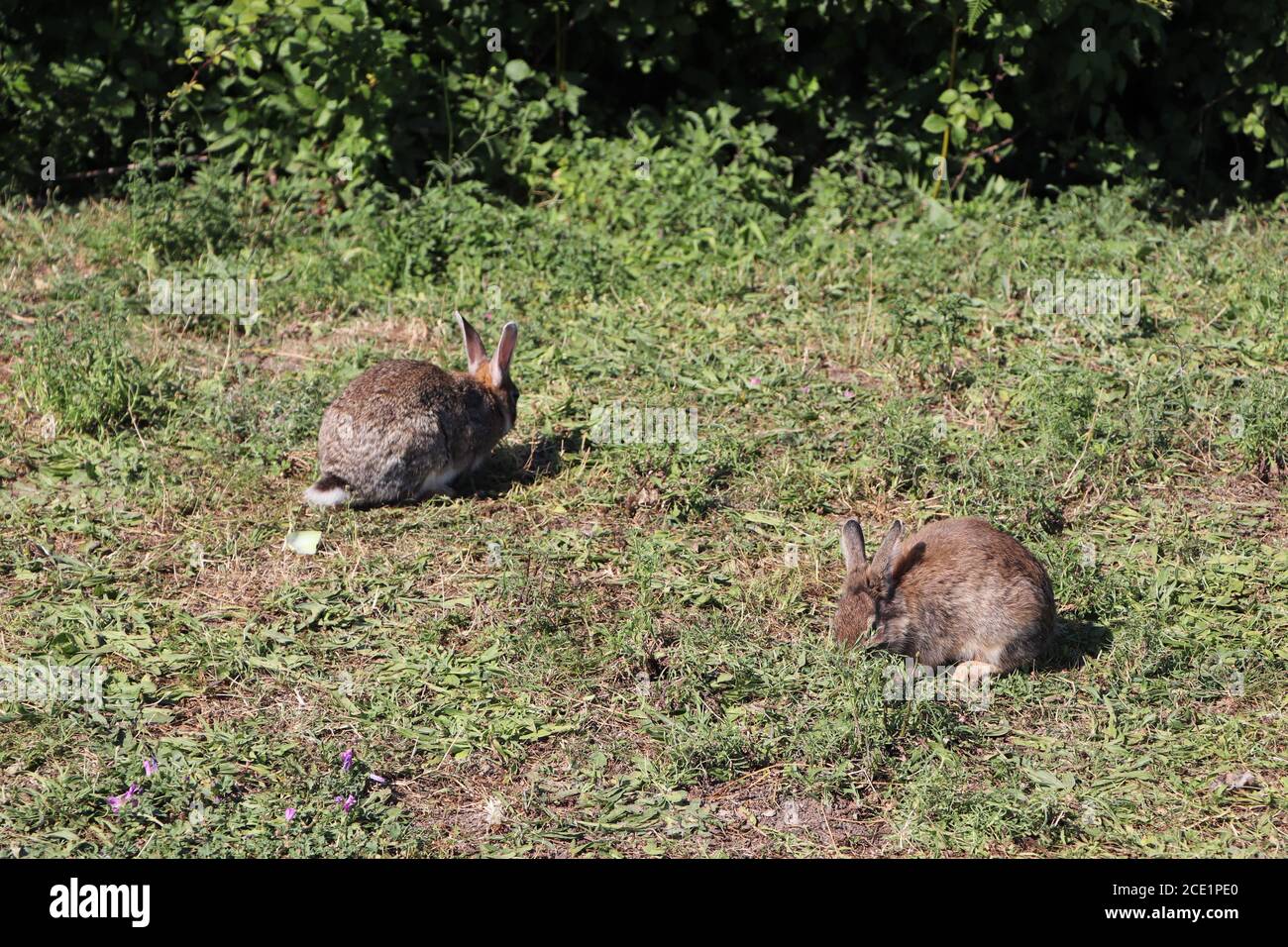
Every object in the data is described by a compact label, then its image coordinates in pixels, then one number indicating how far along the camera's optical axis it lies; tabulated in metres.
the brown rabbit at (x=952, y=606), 6.22
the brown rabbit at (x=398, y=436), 7.34
